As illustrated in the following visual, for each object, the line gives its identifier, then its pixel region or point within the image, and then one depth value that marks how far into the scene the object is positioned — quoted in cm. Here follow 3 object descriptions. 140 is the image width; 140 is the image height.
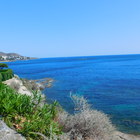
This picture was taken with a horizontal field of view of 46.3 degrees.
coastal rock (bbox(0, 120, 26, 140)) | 552
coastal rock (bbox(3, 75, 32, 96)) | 2065
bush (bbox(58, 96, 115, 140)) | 762
